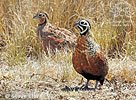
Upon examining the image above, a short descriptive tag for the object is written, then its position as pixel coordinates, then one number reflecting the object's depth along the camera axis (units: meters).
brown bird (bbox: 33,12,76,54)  15.40
